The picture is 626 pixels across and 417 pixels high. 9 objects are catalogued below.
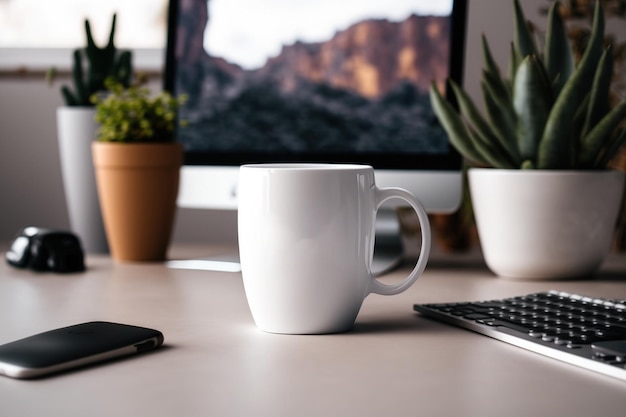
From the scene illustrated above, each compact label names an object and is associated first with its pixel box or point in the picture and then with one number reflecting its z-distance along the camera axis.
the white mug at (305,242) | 0.63
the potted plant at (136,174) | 1.09
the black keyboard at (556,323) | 0.55
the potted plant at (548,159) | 0.95
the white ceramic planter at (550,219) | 0.95
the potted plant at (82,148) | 1.21
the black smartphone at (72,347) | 0.52
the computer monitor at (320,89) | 1.12
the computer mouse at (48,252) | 1.00
